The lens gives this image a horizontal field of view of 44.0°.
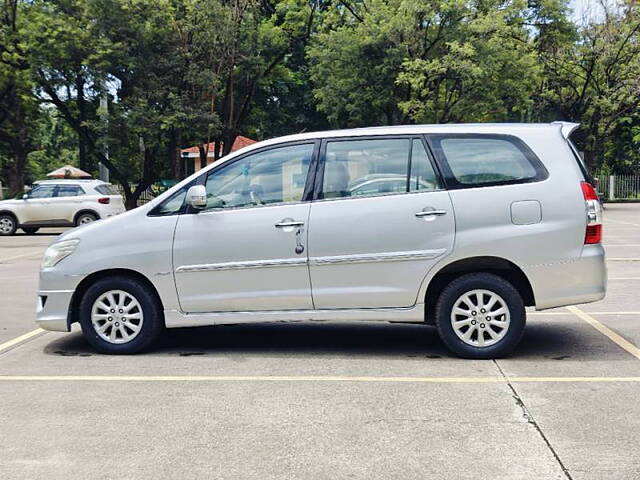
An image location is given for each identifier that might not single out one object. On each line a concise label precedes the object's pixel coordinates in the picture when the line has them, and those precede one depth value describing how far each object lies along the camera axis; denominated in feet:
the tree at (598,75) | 114.32
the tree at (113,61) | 99.71
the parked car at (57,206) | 78.28
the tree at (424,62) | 103.50
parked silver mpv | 21.63
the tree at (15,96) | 106.63
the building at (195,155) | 124.88
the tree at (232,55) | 103.50
